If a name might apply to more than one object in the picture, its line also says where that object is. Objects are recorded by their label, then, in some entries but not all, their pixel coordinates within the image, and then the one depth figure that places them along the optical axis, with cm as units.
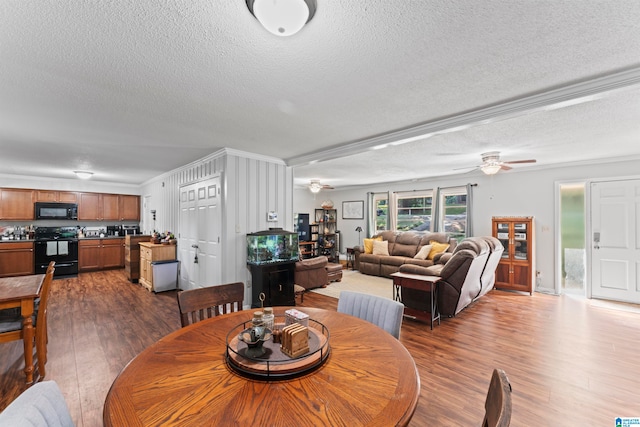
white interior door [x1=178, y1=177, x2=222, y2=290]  442
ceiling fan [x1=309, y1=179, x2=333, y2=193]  700
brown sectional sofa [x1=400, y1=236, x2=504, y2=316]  366
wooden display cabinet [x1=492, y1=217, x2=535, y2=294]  524
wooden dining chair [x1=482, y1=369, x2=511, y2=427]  74
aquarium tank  433
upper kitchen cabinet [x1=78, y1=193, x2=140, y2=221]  731
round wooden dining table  90
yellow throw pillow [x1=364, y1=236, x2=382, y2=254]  742
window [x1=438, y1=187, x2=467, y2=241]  671
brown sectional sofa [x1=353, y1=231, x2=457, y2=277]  650
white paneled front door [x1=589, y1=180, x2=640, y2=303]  456
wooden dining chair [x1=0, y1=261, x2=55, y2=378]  232
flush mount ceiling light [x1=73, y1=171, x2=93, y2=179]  574
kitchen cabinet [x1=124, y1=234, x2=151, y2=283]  607
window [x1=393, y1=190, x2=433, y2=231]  745
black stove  632
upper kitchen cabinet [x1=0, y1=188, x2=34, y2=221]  635
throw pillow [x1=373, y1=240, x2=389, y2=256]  715
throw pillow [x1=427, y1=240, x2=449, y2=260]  631
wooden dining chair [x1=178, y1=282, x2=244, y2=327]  193
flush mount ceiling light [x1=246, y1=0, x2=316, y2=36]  128
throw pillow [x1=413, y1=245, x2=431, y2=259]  642
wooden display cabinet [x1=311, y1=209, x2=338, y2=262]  902
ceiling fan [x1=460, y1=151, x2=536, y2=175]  441
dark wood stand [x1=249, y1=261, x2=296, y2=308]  418
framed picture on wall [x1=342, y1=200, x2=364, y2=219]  878
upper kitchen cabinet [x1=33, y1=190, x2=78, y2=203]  675
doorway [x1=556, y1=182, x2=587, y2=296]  511
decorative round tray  113
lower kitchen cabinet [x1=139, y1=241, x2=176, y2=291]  543
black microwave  666
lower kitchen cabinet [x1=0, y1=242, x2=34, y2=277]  599
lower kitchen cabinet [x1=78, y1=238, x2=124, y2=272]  708
